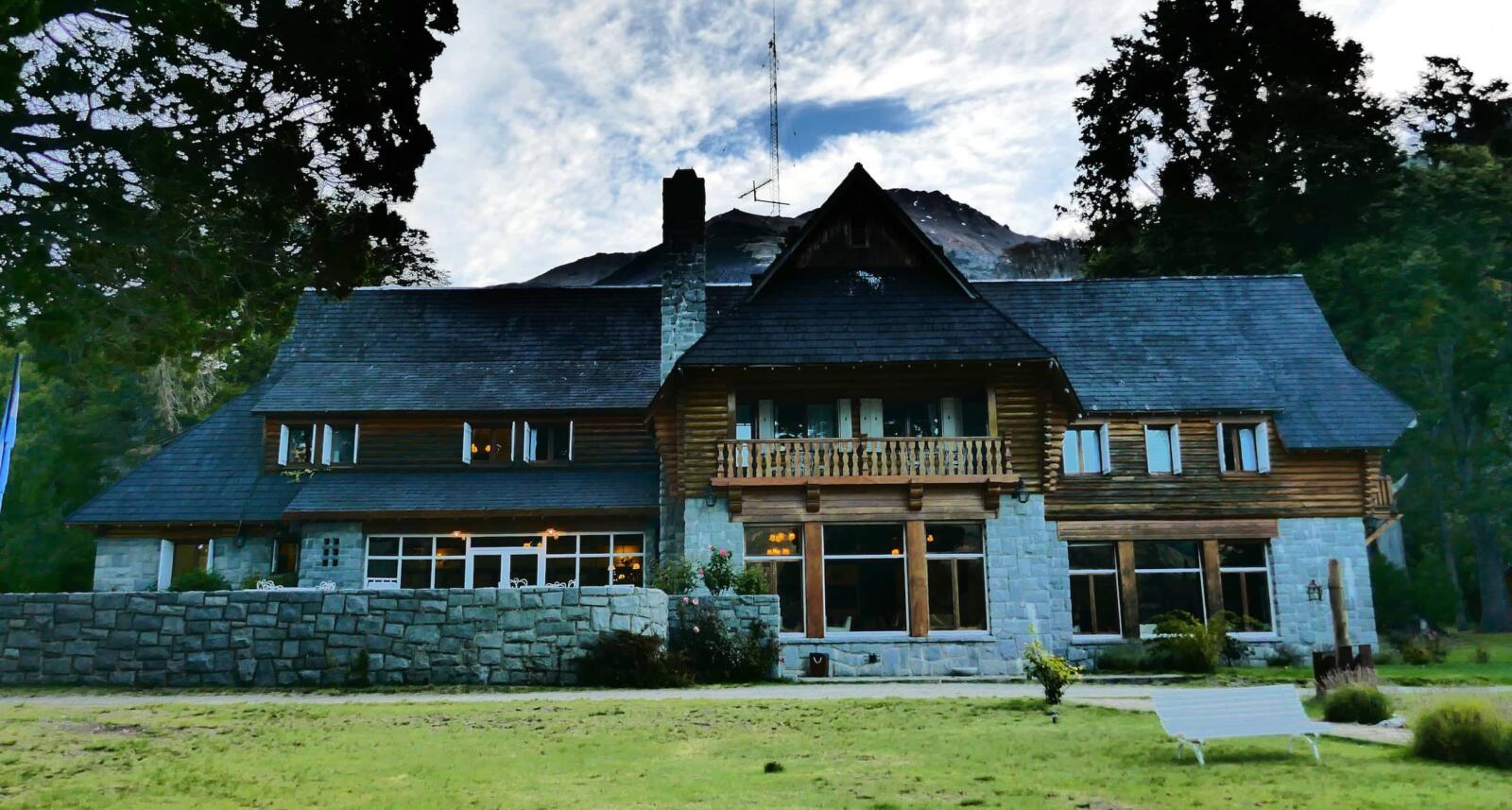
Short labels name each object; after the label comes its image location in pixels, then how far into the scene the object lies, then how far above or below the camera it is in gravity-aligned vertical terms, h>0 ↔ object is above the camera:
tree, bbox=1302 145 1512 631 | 36.25 +8.94
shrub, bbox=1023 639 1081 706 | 14.85 -0.57
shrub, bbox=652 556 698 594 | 22.02 +0.95
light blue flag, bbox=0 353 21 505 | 19.12 +3.36
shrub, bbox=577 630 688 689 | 18.42 -0.48
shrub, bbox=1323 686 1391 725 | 13.68 -0.92
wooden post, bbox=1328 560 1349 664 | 16.44 +0.27
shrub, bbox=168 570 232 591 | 25.55 +1.12
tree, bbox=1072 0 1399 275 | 41.12 +18.00
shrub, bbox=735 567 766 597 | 22.00 +0.83
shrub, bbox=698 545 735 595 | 22.14 +1.00
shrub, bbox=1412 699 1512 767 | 10.60 -0.99
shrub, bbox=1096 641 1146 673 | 24.12 -0.65
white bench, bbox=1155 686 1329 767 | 10.61 -0.79
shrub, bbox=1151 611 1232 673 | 23.11 -0.33
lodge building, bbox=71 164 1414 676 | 24.28 +3.77
